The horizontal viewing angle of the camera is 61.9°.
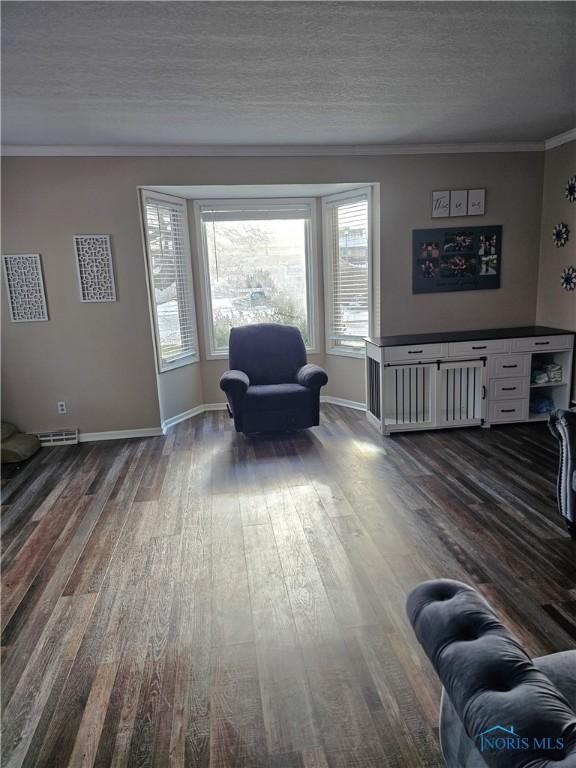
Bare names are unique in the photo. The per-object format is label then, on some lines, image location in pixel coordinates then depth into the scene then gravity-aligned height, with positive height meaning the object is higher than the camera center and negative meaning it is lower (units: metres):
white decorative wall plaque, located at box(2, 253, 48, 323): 4.39 +0.03
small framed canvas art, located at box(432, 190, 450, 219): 4.78 +0.67
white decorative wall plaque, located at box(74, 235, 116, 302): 4.46 +0.18
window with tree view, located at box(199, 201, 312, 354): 5.38 +0.19
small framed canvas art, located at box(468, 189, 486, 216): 4.80 +0.69
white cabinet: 4.44 -1.01
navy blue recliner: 4.51 -0.97
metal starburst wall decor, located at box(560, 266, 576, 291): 4.51 -0.10
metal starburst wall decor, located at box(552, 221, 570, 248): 4.58 +0.32
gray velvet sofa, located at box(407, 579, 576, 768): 0.86 -0.84
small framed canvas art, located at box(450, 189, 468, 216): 4.79 +0.69
